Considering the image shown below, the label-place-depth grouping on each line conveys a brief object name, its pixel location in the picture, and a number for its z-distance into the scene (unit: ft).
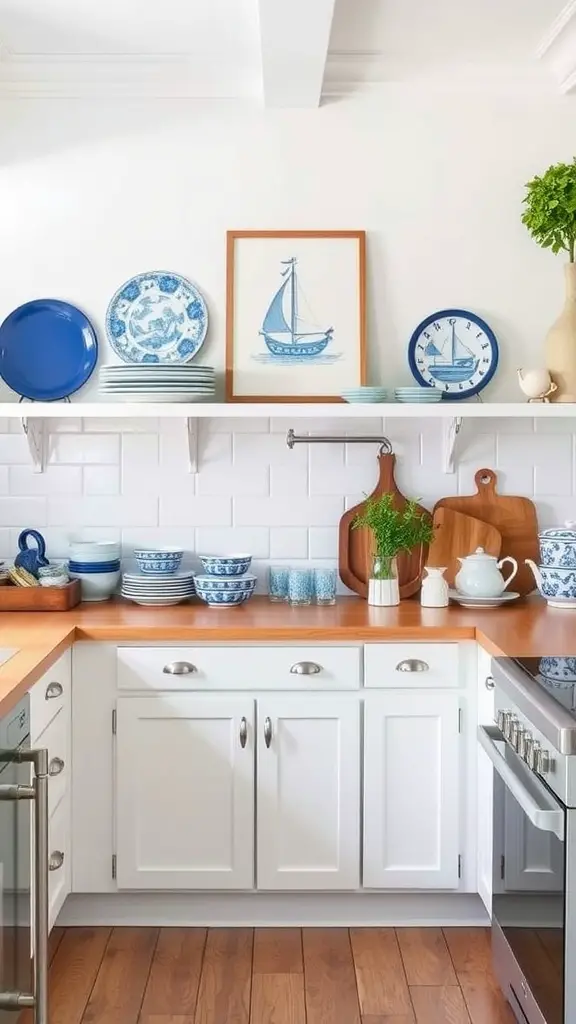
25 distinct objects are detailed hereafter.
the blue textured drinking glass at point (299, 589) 11.22
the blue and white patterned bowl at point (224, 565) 11.08
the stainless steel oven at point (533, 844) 6.49
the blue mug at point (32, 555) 11.39
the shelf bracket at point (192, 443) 11.49
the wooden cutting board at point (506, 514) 11.84
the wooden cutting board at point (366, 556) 11.74
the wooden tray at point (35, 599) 10.81
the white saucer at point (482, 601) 11.07
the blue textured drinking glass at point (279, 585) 11.53
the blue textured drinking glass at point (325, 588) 11.30
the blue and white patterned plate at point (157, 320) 11.64
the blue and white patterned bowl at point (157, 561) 11.15
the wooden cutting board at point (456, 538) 11.72
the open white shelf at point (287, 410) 10.82
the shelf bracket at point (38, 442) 11.62
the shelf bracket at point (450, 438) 11.37
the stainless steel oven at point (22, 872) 6.21
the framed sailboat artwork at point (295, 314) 11.59
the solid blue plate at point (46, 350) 11.62
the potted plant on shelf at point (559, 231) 10.96
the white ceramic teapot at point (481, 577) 11.09
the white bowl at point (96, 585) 11.35
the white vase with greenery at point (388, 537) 11.07
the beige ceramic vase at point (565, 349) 11.19
